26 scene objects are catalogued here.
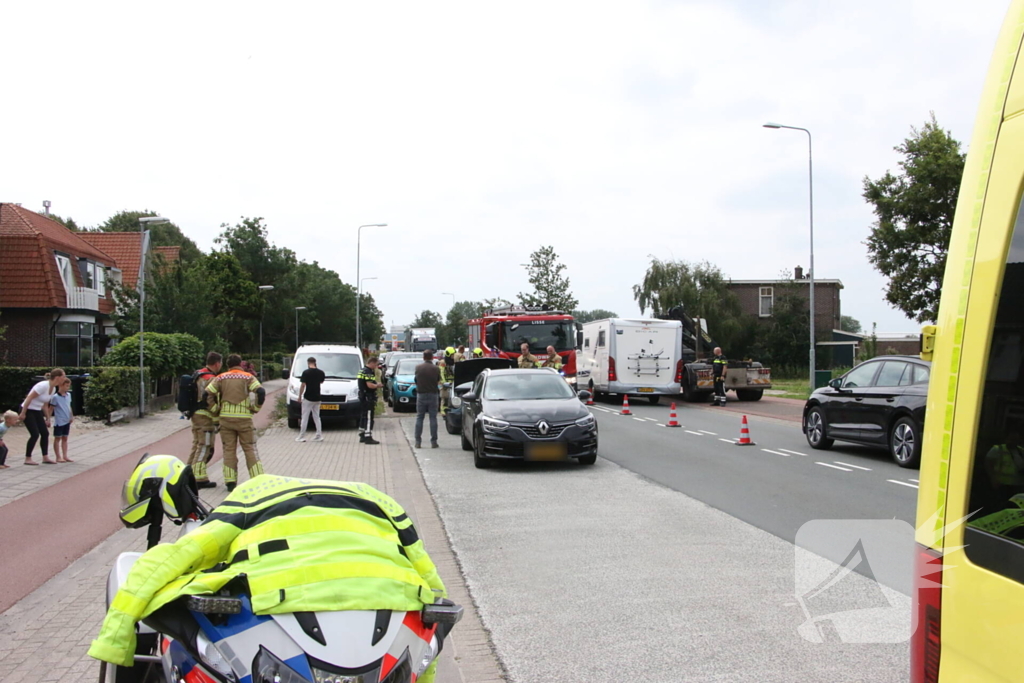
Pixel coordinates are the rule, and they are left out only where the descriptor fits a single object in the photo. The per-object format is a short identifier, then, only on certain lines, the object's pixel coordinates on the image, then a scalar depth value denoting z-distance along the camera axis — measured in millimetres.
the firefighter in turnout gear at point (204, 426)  11132
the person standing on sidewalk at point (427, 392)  15680
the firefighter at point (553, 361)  19125
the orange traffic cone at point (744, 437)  15711
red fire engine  29312
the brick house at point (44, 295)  32188
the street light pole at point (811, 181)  28067
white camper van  27281
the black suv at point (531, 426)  12375
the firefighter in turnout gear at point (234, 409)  10625
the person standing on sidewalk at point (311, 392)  17125
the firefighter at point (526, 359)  18656
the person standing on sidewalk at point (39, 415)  13969
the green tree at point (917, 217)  23078
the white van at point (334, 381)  20219
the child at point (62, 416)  14219
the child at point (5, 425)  12555
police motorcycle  2420
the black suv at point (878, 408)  12617
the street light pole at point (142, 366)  22734
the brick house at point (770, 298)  57312
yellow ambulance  2014
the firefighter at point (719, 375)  27969
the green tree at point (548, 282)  50188
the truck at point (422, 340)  57844
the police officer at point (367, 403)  17297
